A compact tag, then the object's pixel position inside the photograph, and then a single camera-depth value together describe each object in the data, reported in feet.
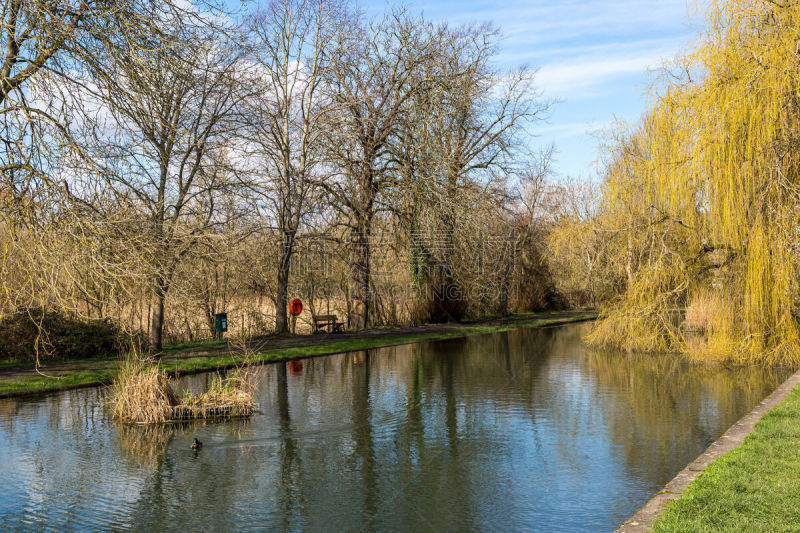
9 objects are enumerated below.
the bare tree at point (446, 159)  89.56
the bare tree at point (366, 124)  89.66
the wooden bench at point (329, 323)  87.99
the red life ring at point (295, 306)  83.15
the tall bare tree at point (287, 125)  82.17
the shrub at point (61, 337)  59.06
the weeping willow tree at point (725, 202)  49.37
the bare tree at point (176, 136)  33.50
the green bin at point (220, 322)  69.99
